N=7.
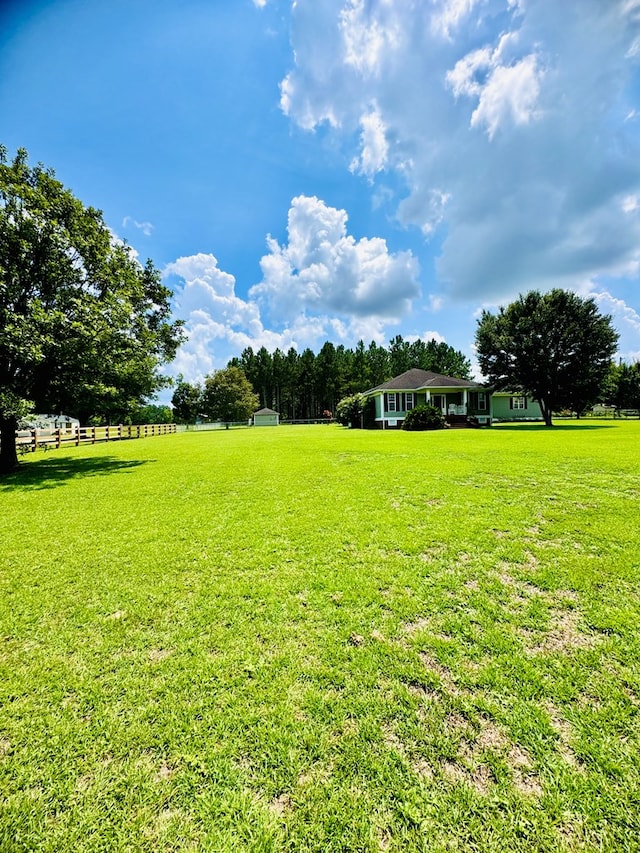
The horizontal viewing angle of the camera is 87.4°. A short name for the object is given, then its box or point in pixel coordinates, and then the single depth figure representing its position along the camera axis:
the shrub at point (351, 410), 32.62
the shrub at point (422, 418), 23.84
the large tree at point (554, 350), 27.11
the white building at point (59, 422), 32.67
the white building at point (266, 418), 57.94
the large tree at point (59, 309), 9.58
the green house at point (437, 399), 28.11
